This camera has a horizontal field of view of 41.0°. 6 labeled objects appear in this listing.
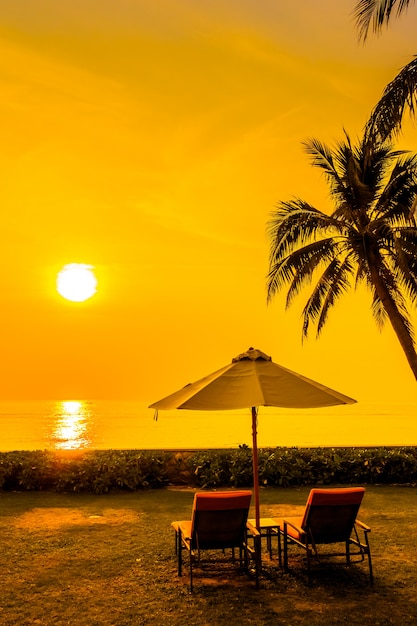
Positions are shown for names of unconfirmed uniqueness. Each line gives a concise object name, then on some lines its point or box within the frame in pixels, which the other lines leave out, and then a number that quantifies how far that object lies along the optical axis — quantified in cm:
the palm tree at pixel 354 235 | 1350
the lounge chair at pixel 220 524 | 633
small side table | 725
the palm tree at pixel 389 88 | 788
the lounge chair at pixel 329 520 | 657
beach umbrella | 636
